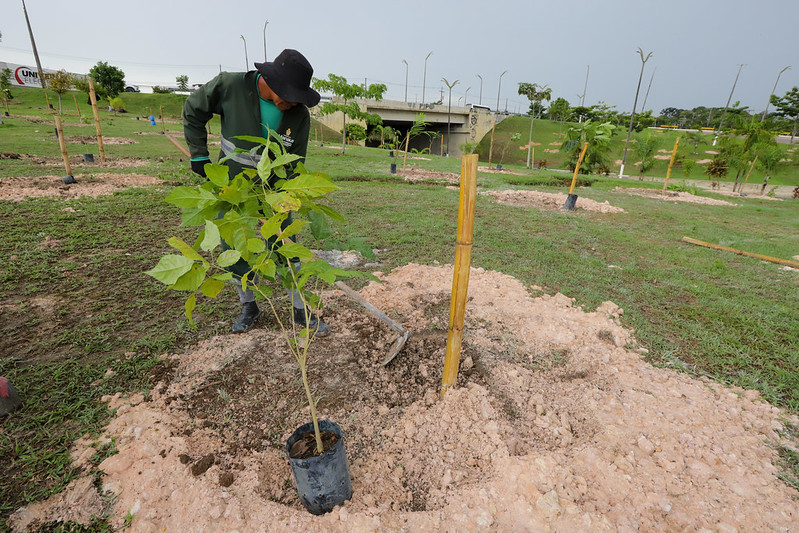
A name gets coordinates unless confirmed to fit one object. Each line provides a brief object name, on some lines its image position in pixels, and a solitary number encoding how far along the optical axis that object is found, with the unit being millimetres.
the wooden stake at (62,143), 6643
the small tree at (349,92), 15164
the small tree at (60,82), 22234
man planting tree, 2238
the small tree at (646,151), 21409
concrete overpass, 33838
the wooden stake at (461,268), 1844
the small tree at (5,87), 24023
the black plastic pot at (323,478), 1460
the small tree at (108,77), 30672
